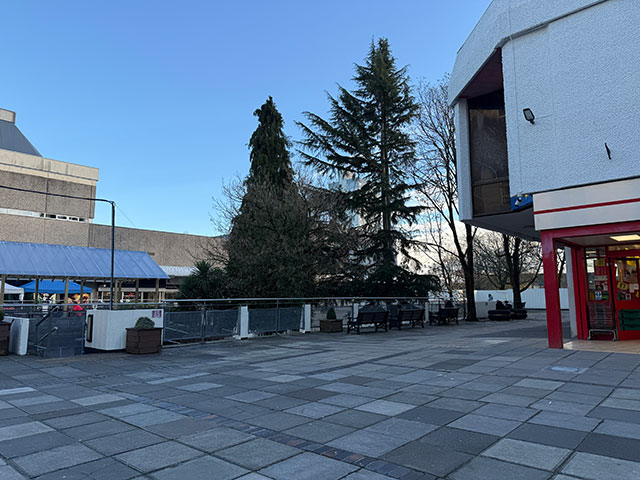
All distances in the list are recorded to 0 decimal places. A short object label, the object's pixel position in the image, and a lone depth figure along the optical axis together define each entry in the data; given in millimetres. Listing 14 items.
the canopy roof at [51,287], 32469
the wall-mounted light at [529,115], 13320
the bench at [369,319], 17859
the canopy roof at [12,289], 30836
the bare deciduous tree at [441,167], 27703
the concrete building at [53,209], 43466
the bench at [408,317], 20234
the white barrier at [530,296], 46406
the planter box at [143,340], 11664
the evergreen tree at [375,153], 27297
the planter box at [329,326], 18391
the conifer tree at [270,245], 20047
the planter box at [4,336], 11422
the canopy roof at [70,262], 25203
